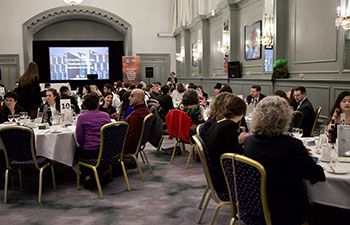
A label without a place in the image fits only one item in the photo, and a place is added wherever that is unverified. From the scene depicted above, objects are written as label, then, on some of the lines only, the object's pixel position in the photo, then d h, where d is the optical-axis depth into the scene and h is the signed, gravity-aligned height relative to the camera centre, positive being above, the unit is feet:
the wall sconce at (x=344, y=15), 18.16 +3.02
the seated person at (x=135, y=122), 17.10 -1.76
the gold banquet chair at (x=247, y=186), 7.96 -2.23
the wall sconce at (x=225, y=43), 36.36 +3.51
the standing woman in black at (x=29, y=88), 21.11 -0.27
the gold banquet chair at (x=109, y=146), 14.82 -2.47
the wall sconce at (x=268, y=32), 27.61 +3.40
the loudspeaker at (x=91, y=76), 61.41 +0.95
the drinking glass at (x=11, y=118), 18.12 -1.60
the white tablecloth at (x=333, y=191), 8.66 -2.47
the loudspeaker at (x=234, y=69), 34.53 +1.02
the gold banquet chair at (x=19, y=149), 14.16 -2.44
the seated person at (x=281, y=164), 8.04 -1.70
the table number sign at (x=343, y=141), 10.54 -1.64
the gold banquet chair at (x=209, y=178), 10.54 -2.64
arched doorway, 56.39 +9.26
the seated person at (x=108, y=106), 23.34 -1.44
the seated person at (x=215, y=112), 13.07 -1.07
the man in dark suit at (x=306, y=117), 18.67 -1.76
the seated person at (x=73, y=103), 22.73 -1.22
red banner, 56.24 +1.95
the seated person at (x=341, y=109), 14.29 -1.07
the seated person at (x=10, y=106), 19.69 -1.15
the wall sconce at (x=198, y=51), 45.32 +3.53
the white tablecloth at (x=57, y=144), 15.56 -2.45
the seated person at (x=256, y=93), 24.94 -0.79
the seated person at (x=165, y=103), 26.22 -1.44
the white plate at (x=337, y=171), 9.00 -2.09
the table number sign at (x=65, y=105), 18.60 -1.07
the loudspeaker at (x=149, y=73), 58.54 +1.26
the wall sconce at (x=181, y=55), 54.75 +3.72
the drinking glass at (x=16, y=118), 18.13 -1.62
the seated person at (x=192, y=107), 20.92 -1.38
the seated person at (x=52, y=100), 20.12 -0.89
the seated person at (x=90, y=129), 15.40 -1.82
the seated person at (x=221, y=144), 10.78 -1.74
